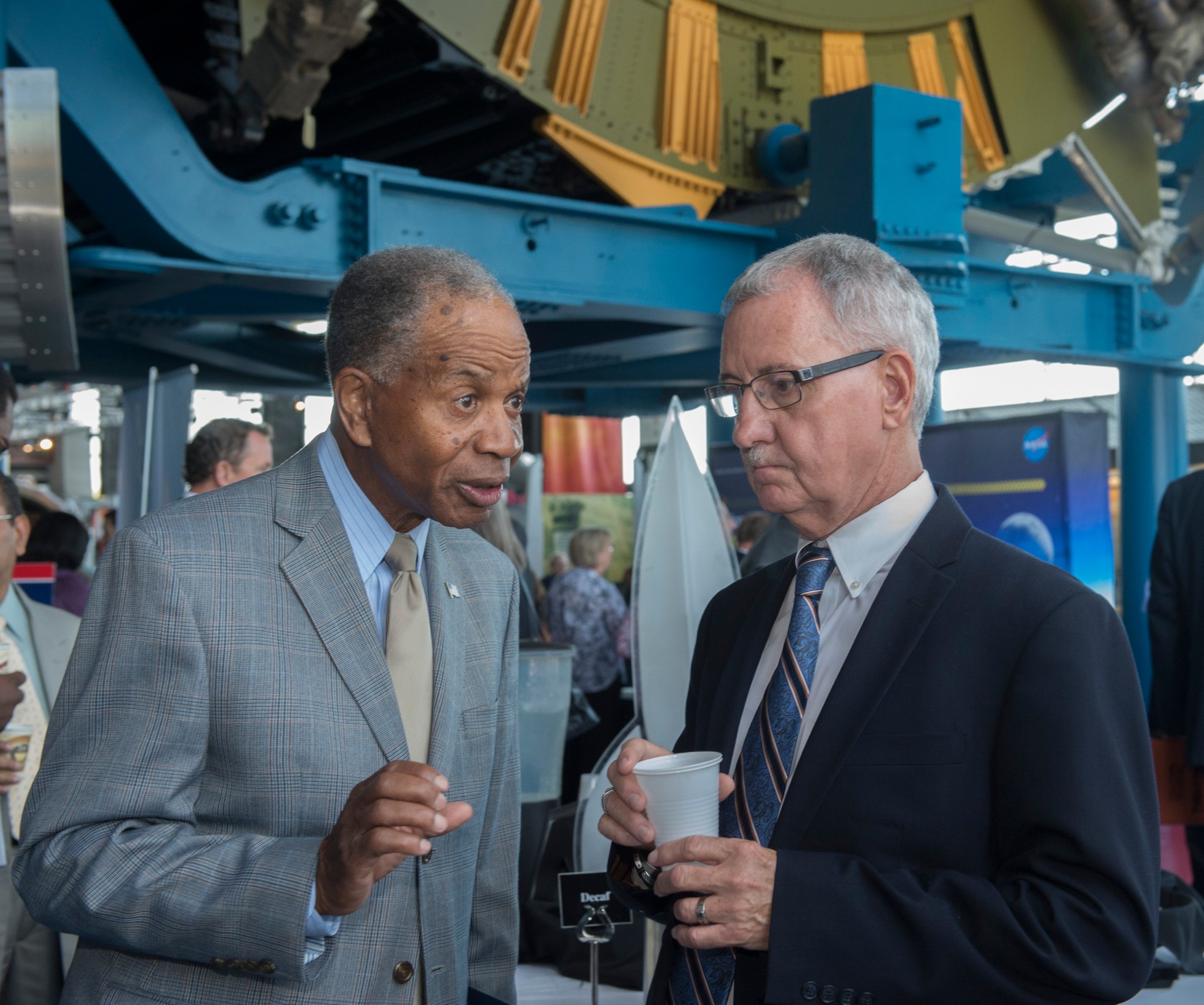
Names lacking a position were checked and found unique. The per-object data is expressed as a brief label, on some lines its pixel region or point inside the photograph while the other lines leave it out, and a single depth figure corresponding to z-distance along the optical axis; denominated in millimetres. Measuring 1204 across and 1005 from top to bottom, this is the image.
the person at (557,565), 11305
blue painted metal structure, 4277
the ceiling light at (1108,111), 7609
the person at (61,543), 5250
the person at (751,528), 7328
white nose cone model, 2920
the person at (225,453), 4645
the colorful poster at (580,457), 15453
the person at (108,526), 10190
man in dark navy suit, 1312
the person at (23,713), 2801
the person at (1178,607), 4625
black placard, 2557
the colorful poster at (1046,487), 6359
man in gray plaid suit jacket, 1386
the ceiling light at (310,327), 7437
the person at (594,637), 7059
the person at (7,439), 2645
